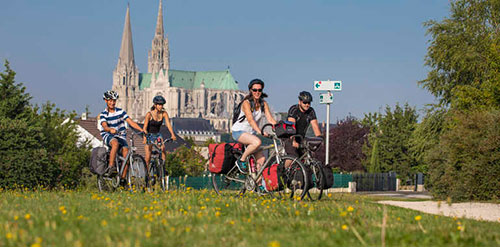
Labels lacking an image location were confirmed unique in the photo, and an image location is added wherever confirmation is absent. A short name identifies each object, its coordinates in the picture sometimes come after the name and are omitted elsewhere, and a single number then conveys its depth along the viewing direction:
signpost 24.83
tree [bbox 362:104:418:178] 55.28
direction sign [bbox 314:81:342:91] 24.84
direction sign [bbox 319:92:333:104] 25.56
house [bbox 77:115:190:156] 61.62
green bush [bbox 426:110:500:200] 19.59
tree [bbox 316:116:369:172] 61.09
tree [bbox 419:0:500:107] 34.91
